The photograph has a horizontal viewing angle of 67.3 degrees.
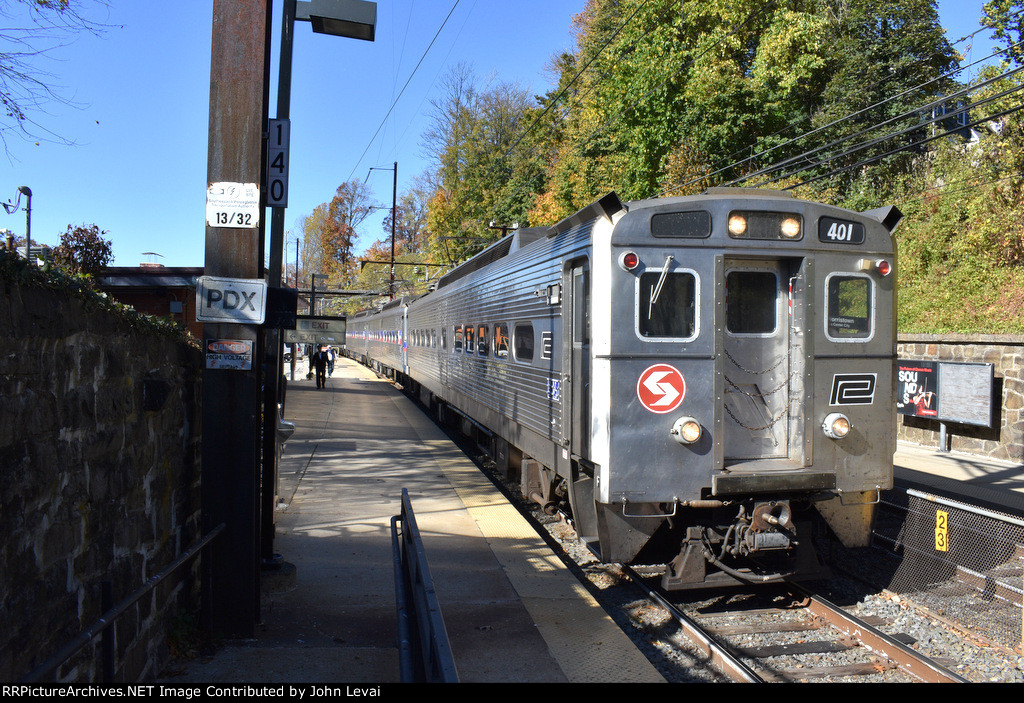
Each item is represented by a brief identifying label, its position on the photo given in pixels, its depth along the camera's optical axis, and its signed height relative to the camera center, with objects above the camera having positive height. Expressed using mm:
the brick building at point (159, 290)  17453 +1369
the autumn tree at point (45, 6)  5598 +2519
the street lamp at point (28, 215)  13239 +2378
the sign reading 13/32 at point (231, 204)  5617 +1057
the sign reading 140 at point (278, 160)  6523 +1610
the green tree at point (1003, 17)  14453 +6754
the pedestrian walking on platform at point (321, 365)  28469 -534
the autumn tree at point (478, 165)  44938 +11752
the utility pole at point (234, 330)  5586 +140
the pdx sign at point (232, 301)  5574 +351
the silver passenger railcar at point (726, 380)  5953 -164
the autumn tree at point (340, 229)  70875 +11338
